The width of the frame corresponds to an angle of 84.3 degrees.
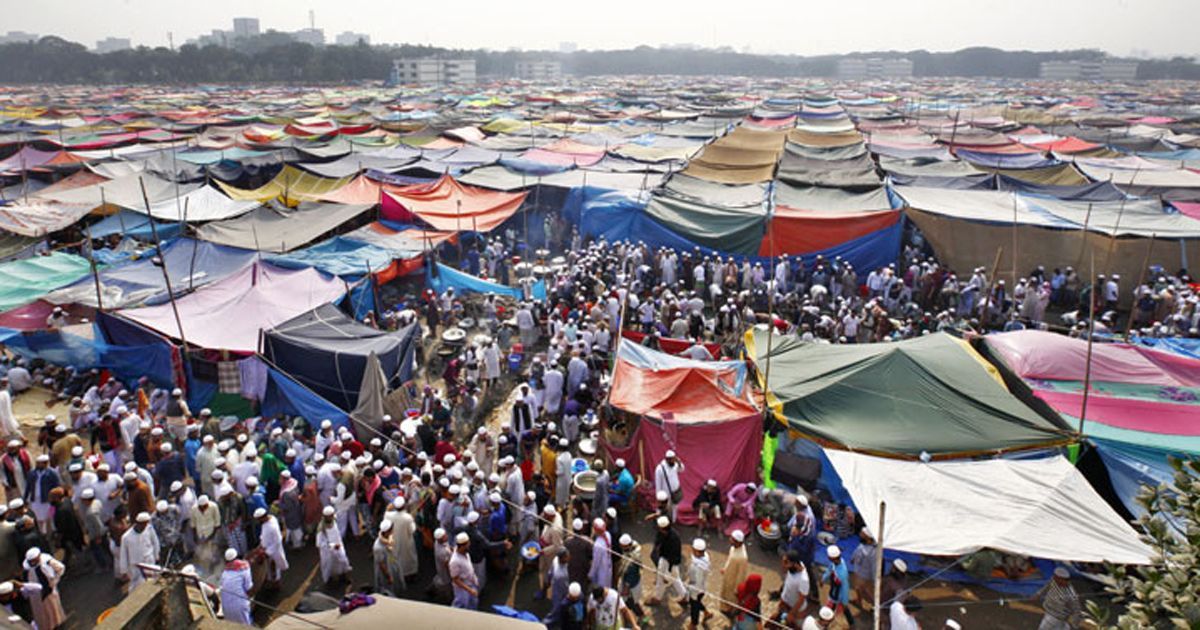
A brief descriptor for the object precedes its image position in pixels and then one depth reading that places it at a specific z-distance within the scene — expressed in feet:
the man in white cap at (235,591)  21.40
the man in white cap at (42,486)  26.32
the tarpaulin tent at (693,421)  28.71
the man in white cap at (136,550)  23.48
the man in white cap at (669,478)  27.78
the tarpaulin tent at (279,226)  52.83
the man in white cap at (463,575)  22.44
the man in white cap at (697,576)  22.75
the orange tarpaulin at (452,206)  60.59
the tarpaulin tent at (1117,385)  26.05
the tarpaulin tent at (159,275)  41.32
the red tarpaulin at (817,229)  55.72
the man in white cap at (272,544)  23.85
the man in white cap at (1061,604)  20.97
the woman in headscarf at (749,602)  21.86
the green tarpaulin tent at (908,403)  26.40
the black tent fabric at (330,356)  33.68
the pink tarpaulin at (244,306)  36.58
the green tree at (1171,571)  10.48
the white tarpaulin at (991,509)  20.31
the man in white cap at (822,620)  18.75
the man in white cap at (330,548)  24.40
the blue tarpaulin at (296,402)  32.19
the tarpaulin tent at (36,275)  42.70
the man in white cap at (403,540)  24.12
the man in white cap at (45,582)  21.67
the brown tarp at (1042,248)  52.49
